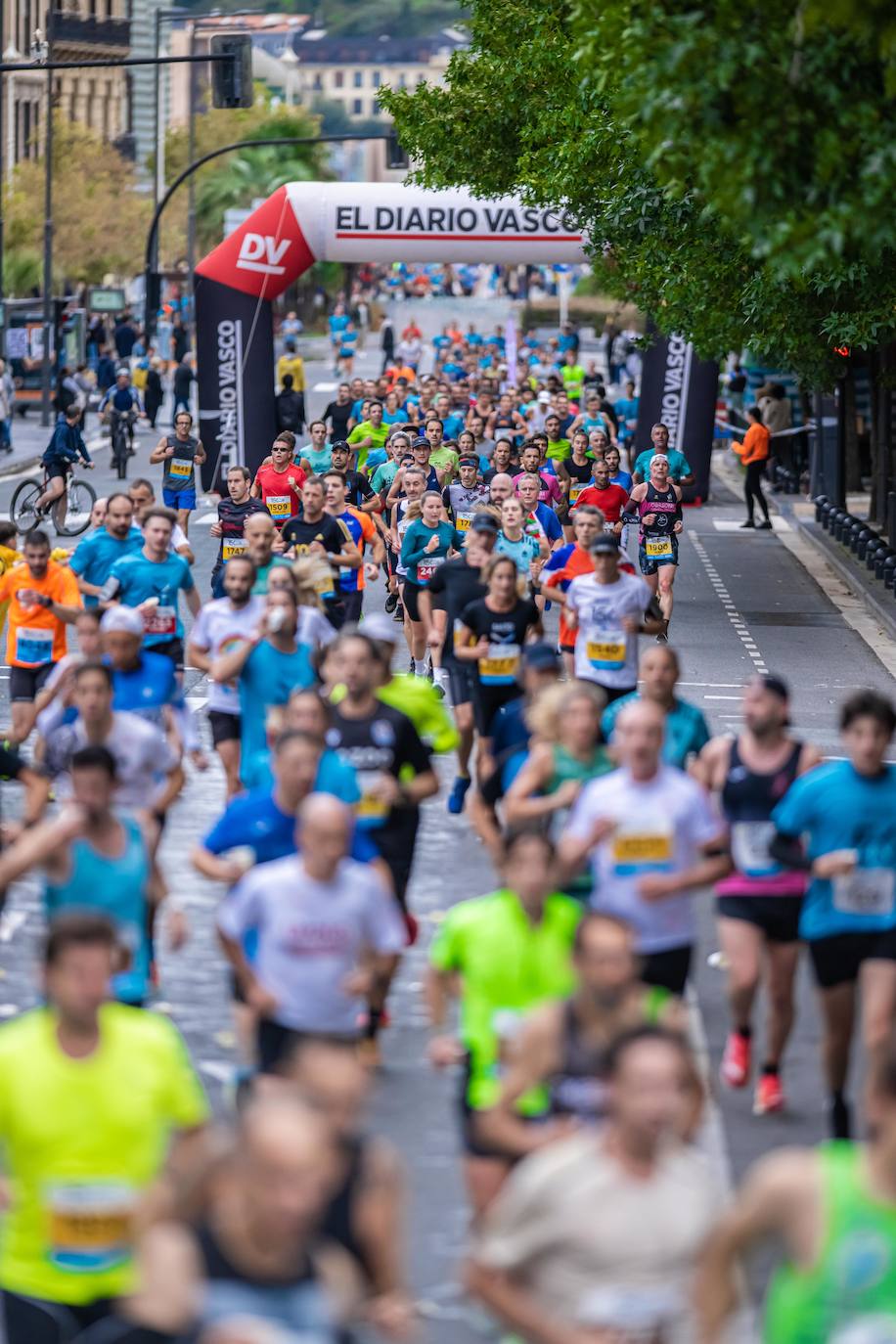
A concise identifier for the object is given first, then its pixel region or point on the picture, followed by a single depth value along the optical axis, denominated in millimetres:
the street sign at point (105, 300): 66375
